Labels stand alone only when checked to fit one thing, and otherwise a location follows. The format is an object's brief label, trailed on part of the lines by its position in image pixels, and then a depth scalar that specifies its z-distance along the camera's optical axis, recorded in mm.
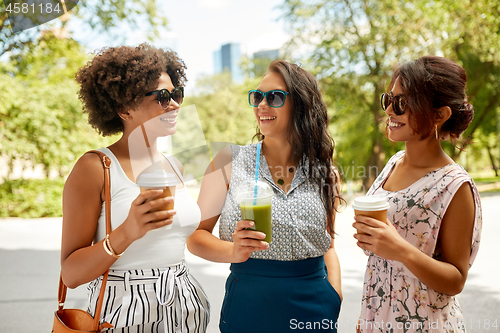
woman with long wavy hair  1976
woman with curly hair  1625
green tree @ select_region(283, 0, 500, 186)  13648
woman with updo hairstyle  1768
